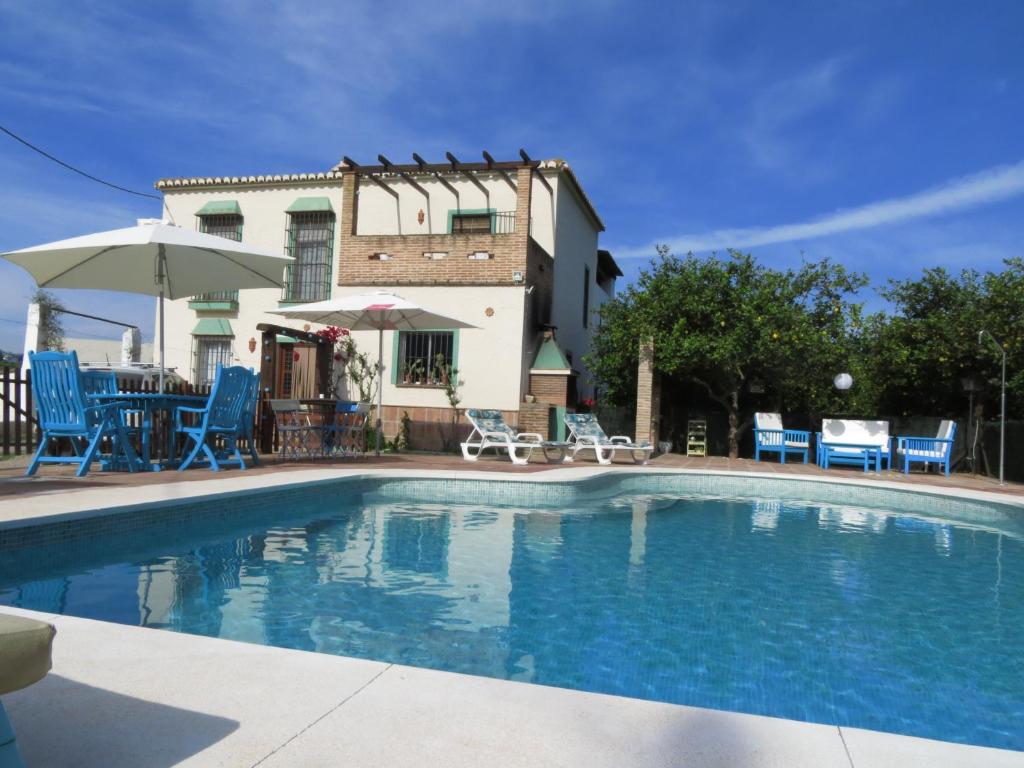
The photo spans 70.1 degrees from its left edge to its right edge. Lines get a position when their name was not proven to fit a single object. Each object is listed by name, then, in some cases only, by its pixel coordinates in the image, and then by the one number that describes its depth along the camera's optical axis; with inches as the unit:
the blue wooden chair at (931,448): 517.0
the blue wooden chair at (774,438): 577.6
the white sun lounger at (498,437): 459.8
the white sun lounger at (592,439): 492.7
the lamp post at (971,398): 561.9
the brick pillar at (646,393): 572.4
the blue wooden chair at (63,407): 275.0
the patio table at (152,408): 304.6
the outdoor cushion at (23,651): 52.4
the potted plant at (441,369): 577.0
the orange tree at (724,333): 555.2
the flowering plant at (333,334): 577.4
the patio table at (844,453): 537.7
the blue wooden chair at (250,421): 347.6
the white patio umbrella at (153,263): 312.5
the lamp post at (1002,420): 469.3
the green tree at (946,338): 537.3
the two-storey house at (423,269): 566.3
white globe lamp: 597.6
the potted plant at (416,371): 588.4
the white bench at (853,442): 533.3
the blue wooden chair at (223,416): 315.0
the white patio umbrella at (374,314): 426.9
